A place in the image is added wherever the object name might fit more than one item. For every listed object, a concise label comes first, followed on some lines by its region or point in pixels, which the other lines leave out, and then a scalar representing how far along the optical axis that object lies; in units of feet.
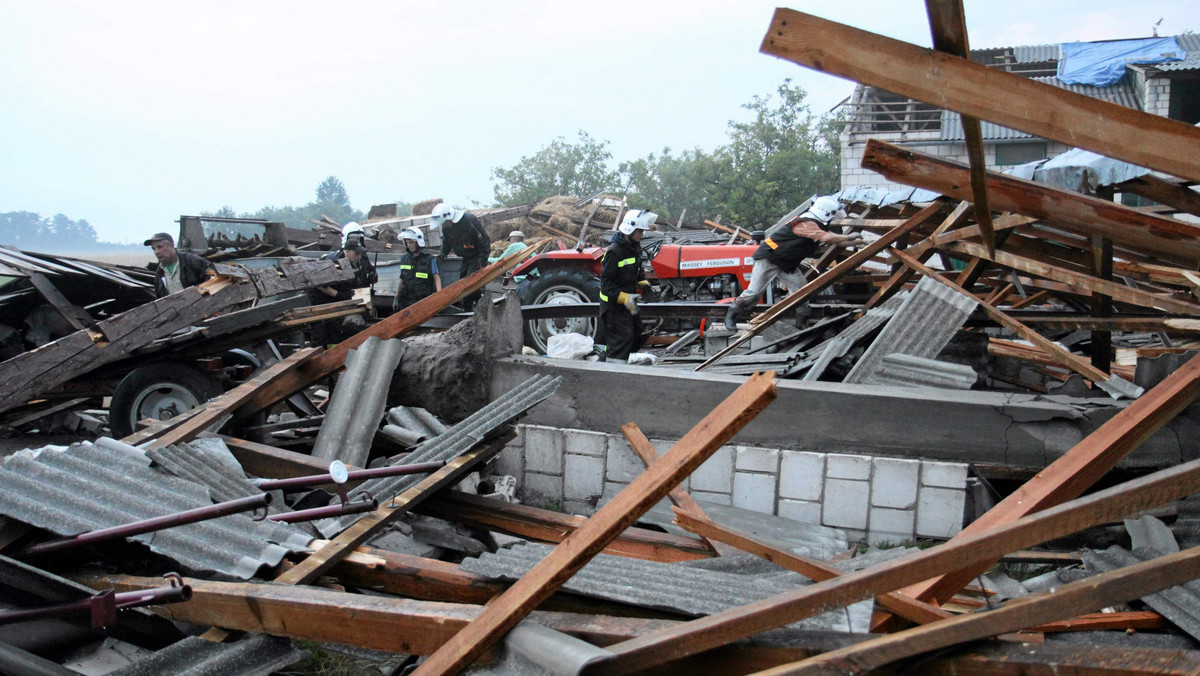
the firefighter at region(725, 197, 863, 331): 26.39
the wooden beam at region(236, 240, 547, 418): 16.65
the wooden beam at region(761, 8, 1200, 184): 7.38
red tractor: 30.60
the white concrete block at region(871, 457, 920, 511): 14.49
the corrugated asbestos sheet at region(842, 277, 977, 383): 16.46
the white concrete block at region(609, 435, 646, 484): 15.93
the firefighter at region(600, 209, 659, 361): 26.27
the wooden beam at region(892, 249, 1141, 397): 14.80
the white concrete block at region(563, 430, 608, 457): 16.05
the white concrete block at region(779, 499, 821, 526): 14.98
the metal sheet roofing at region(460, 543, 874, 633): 8.25
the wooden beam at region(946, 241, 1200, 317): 15.15
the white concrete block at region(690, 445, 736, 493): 15.26
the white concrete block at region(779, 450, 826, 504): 14.85
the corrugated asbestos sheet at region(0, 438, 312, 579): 9.57
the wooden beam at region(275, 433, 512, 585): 9.57
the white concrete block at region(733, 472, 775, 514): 15.15
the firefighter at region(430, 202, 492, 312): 33.76
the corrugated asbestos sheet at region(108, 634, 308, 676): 8.13
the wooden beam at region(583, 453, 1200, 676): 6.56
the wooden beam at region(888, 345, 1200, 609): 9.70
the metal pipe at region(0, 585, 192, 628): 7.62
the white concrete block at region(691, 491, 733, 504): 15.41
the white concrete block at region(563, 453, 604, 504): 16.17
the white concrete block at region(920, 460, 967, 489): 14.23
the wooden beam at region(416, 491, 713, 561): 12.13
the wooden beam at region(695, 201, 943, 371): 19.70
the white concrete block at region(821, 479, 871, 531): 14.73
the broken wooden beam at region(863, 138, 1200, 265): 10.99
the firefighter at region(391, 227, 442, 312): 30.37
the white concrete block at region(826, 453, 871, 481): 14.65
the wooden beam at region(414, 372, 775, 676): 6.81
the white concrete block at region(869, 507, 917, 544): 14.56
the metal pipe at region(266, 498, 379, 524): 9.98
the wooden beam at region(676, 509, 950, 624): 8.09
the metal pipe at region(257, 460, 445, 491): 9.90
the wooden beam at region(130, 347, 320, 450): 13.76
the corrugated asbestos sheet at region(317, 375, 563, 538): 12.30
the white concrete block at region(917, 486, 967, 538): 14.33
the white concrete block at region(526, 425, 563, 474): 16.40
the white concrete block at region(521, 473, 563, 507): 16.52
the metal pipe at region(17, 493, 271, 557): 8.54
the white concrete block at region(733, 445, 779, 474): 15.05
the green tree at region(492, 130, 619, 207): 139.64
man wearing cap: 27.40
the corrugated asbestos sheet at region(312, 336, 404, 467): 14.89
